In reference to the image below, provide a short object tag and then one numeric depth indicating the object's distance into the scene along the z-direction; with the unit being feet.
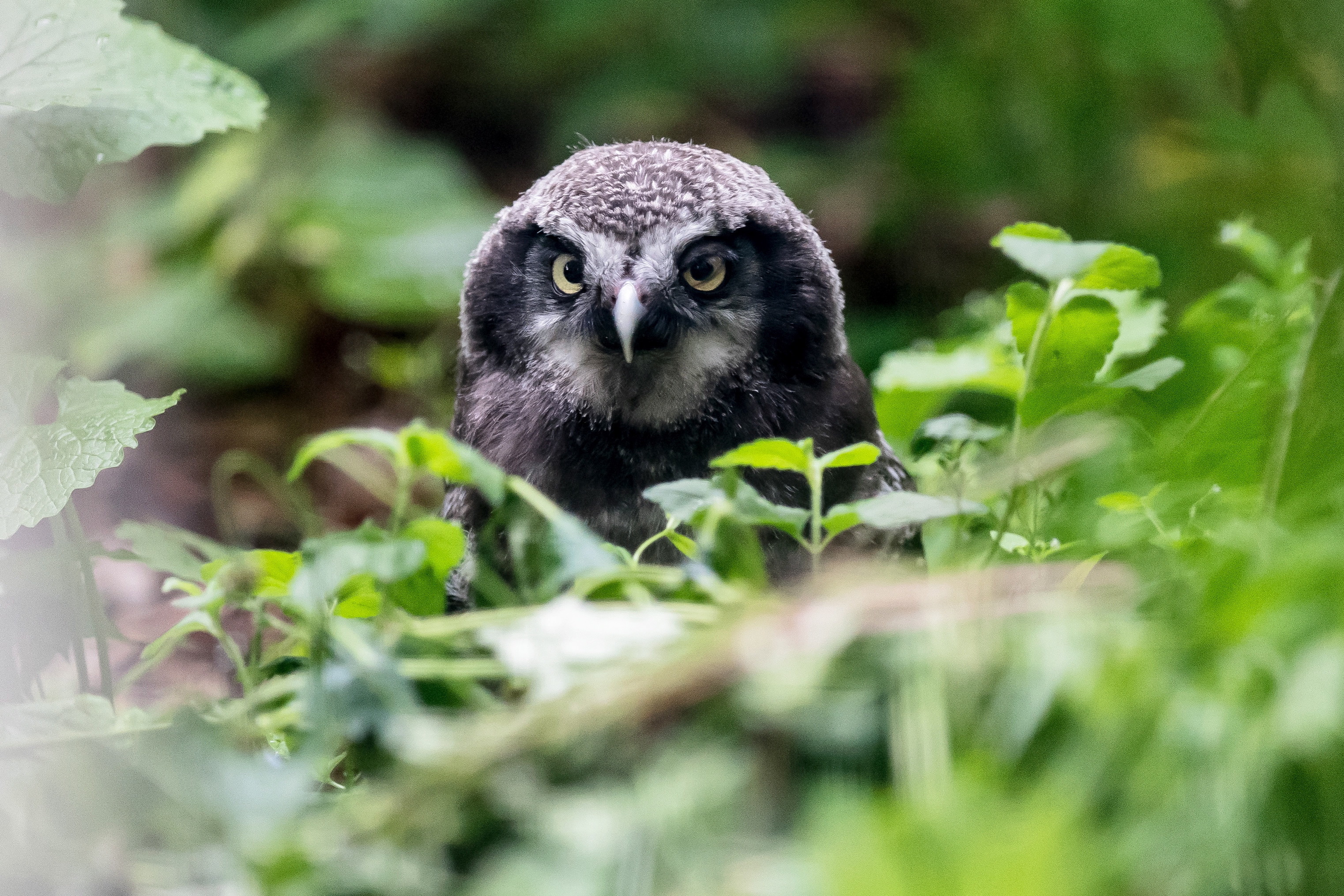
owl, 11.71
